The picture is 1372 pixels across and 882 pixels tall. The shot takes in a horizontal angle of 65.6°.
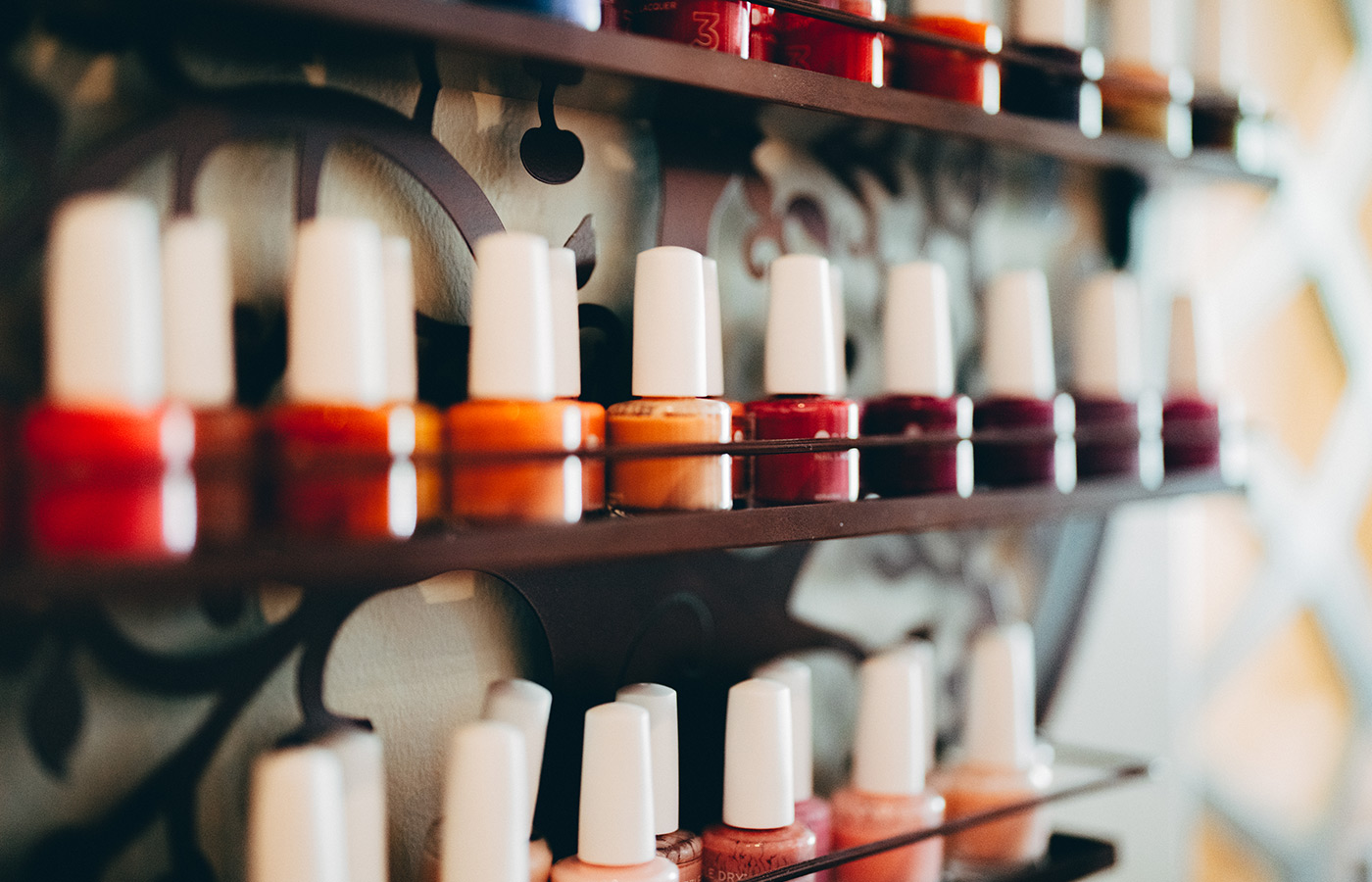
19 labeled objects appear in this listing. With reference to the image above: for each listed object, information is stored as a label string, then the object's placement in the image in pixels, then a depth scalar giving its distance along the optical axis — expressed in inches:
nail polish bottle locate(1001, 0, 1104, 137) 24.4
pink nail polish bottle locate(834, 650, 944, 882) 22.1
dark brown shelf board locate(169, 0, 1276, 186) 15.4
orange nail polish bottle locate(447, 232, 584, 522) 16.3
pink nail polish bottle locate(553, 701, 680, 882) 18.3
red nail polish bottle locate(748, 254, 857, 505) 19.6
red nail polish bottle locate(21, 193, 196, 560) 13.2
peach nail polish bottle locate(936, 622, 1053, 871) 24.2
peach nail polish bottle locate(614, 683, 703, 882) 19.8
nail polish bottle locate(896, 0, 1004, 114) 22.4
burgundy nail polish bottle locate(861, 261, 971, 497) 21.4
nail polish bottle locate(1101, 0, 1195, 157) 26.5
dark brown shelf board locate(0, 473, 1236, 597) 13.1
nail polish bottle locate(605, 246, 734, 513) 18.2
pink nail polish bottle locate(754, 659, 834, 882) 21.6
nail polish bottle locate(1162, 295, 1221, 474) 26.8
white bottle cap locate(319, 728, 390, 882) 16.7
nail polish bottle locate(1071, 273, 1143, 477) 25.3
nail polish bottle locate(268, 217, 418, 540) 14.9
